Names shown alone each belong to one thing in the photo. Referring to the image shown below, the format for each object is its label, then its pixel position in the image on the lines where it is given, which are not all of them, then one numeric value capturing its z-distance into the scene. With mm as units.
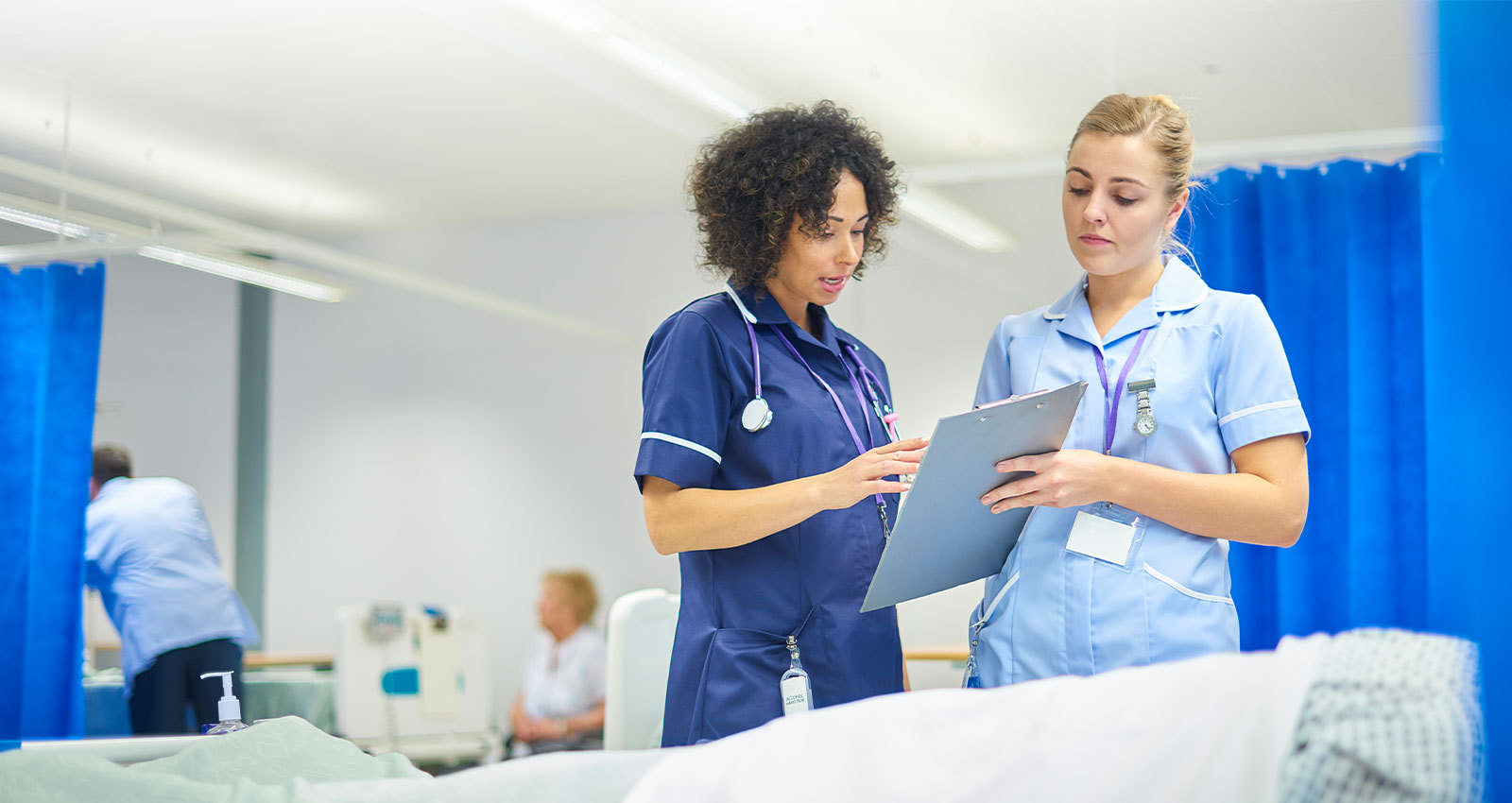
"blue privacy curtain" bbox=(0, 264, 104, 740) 4203
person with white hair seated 5738
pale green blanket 1179
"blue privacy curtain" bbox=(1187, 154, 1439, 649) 4414
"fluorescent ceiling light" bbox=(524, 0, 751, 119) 3836
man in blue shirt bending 4523
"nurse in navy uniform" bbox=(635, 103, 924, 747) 1497
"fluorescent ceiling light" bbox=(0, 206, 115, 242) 4484
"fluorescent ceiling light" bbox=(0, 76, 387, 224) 5445
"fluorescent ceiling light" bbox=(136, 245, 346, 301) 6121
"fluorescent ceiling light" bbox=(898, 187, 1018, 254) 5629
